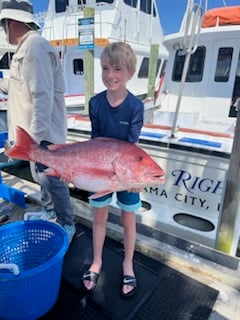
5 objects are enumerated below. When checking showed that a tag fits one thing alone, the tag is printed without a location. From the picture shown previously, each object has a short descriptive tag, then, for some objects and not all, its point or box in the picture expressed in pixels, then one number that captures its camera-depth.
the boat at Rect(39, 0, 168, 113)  8.55
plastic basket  1.40
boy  1.44
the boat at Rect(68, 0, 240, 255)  2.57
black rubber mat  1.62
